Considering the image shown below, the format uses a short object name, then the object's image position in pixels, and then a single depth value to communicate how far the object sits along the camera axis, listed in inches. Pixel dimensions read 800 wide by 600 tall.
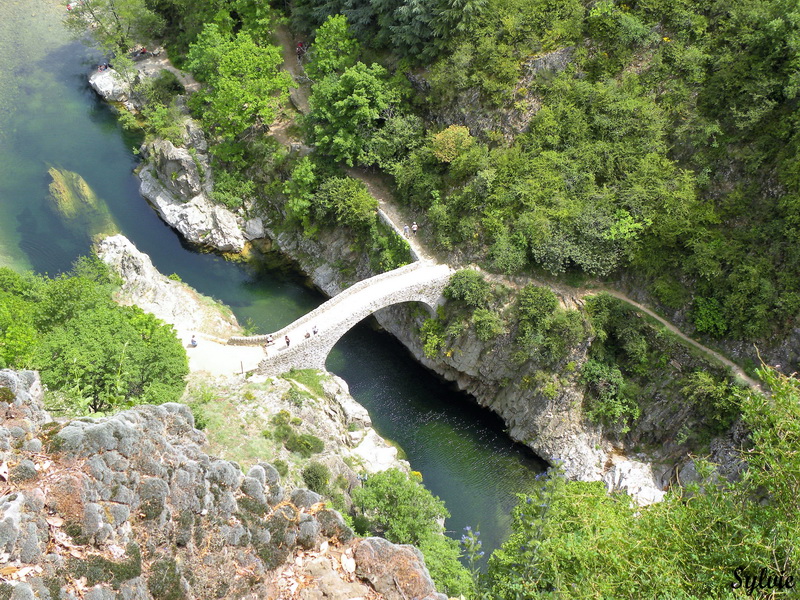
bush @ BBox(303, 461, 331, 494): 1266.0
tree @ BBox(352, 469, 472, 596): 1214.3
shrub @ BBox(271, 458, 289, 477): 1273.5
